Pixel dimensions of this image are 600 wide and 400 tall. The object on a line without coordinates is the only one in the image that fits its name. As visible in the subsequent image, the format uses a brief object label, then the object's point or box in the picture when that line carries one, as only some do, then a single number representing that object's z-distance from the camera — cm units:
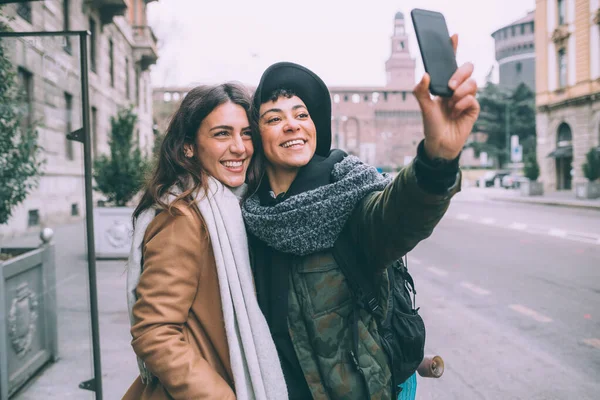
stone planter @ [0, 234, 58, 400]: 351
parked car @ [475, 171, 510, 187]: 4334
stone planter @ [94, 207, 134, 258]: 948
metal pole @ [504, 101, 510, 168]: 4847
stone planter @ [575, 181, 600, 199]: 2350
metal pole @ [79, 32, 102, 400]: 296
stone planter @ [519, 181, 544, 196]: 2869
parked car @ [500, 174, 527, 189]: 3891
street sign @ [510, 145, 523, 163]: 3106
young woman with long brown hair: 154
